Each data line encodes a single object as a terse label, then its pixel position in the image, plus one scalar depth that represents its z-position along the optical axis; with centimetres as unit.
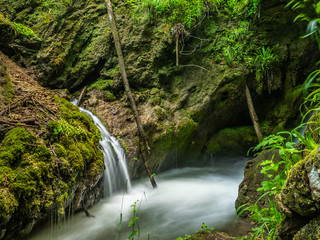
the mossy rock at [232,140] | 765
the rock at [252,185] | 369
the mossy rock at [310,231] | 118
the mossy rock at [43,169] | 220
